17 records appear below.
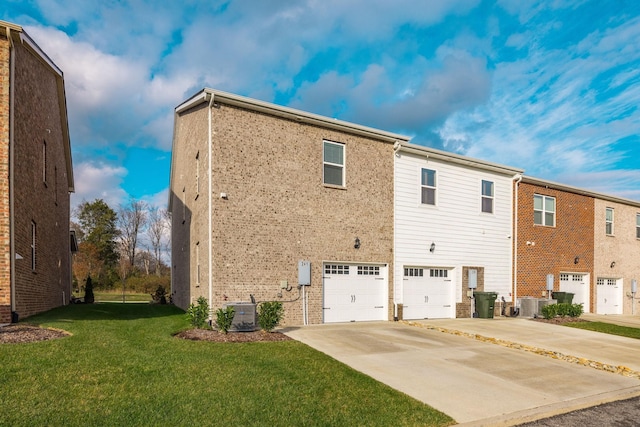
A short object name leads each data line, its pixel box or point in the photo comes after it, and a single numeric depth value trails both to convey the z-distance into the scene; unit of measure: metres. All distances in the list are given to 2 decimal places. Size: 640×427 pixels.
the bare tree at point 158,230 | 56.28
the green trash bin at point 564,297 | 19.66
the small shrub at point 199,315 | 11.05
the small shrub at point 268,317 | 10.86
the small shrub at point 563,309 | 17.08
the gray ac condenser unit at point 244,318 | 11.23
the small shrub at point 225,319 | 10.62
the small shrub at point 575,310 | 17.33
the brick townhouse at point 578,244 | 19.47
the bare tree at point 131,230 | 54.06
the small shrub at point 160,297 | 25.06
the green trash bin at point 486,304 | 16.95
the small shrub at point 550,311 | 16.75
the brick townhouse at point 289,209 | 12.63
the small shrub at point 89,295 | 26.06
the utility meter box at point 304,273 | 13.49
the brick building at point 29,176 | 10.45
